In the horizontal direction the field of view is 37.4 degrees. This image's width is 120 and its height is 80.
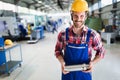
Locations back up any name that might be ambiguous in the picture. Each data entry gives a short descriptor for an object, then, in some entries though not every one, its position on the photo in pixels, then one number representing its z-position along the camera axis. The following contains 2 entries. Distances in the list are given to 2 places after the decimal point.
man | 1.39
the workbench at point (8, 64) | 4.11
